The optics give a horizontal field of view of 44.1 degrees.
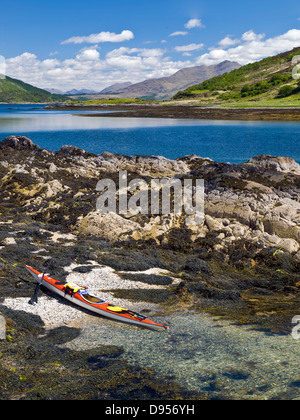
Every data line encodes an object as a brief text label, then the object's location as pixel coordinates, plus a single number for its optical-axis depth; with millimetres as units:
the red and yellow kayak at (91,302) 21050
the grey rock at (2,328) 19297
